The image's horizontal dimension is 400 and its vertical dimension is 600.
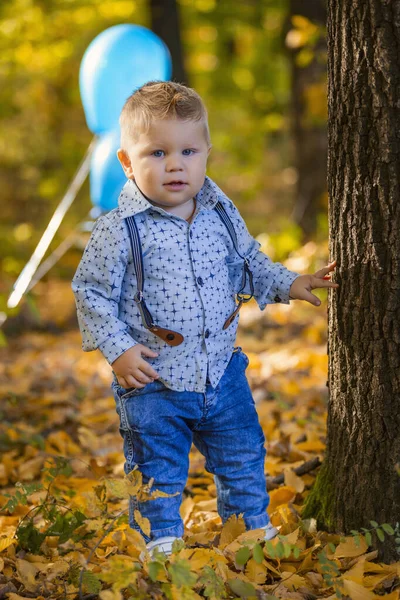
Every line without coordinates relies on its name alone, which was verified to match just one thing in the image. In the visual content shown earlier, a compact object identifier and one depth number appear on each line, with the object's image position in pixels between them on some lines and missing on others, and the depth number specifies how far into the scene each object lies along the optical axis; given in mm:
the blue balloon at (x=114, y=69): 11133
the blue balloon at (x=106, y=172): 11508
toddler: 4242
